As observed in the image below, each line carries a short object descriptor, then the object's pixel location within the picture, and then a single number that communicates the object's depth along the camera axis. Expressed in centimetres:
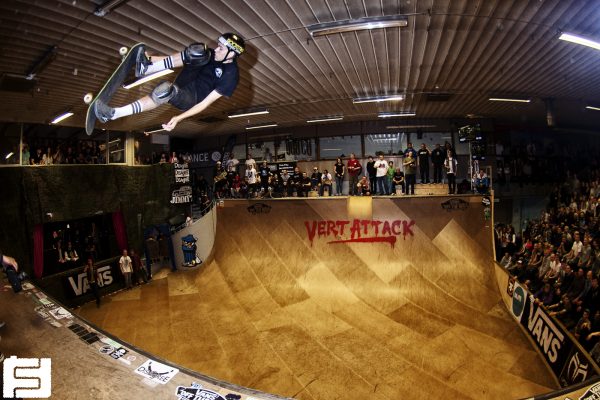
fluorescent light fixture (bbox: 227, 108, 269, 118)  1090
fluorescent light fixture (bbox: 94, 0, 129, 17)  451
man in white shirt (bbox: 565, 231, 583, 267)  771
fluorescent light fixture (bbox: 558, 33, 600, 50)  584
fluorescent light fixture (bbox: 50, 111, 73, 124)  889
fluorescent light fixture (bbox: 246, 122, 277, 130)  1449
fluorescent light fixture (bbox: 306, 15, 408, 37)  525
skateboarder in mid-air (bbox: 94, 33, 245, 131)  322
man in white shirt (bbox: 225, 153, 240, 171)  1198
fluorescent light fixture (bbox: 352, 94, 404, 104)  999
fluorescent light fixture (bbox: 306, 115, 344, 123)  1326
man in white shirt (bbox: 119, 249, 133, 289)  1134
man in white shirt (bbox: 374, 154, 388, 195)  1156
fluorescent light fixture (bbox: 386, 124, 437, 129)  1498
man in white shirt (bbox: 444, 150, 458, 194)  1076
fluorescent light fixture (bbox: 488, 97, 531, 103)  1039
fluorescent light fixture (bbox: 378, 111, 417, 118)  1294
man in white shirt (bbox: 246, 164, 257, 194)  1206
